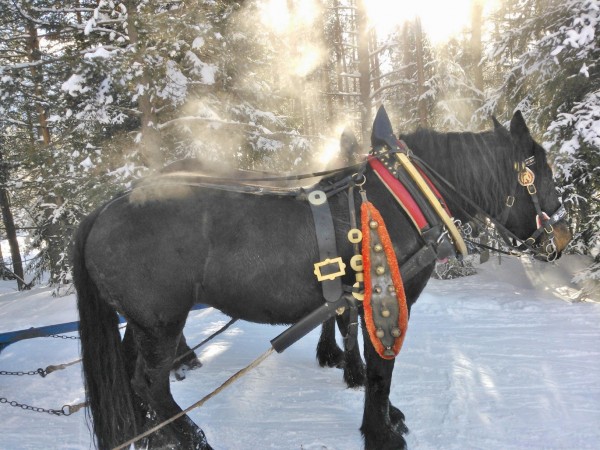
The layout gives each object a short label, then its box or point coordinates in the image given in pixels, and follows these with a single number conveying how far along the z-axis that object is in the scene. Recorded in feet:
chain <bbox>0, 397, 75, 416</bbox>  10.09
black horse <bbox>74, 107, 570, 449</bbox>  8.04
